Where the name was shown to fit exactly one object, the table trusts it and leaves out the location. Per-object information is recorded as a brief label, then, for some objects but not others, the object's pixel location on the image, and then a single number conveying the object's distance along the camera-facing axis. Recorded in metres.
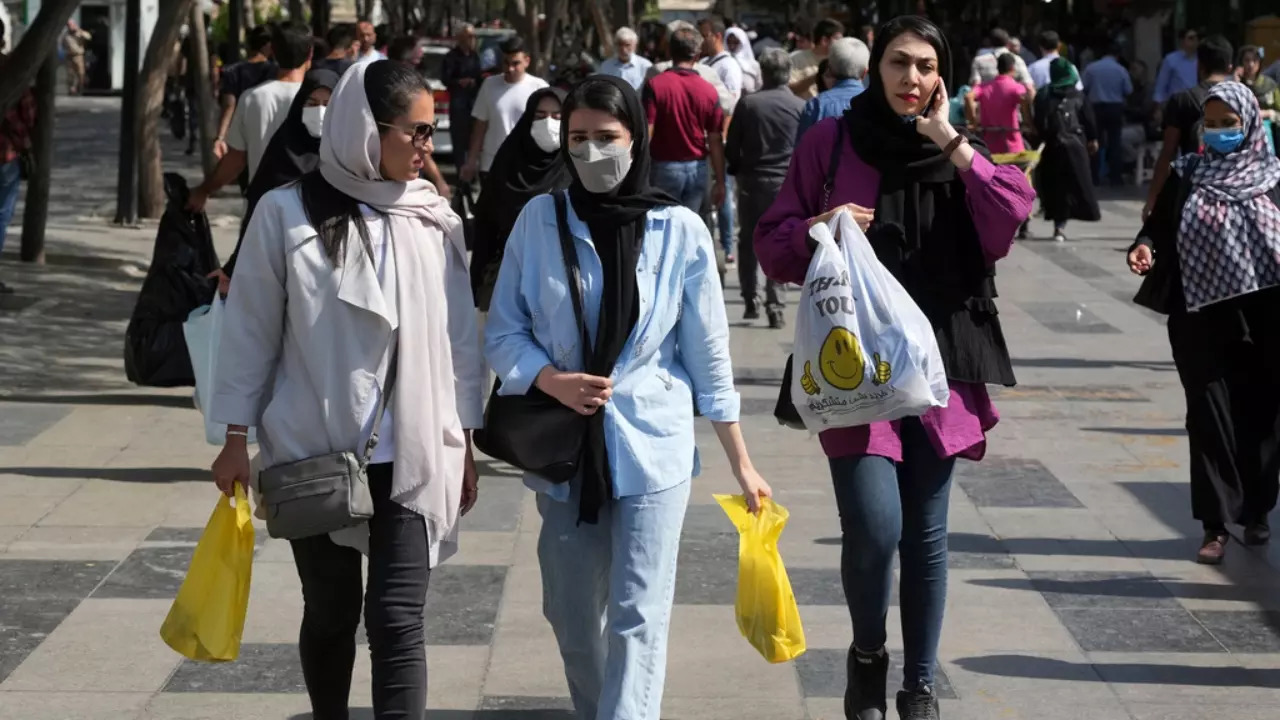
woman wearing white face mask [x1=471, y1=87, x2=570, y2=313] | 7.98
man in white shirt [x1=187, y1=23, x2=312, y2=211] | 9.35
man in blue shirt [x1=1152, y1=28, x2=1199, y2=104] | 23.20
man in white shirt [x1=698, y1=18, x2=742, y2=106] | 16.56
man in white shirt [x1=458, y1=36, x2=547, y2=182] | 12.68
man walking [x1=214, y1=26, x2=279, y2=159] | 15.25
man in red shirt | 13.17
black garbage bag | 9.27
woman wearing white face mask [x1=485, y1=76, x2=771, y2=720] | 4.32
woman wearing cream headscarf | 4.18
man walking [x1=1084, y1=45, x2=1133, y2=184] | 23.61
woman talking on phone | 4.78
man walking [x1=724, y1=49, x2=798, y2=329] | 12.41
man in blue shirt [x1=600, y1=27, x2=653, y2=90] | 17.25
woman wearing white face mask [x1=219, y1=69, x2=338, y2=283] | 7.04
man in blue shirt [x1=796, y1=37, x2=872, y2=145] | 10.85
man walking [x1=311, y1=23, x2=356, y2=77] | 11.74
